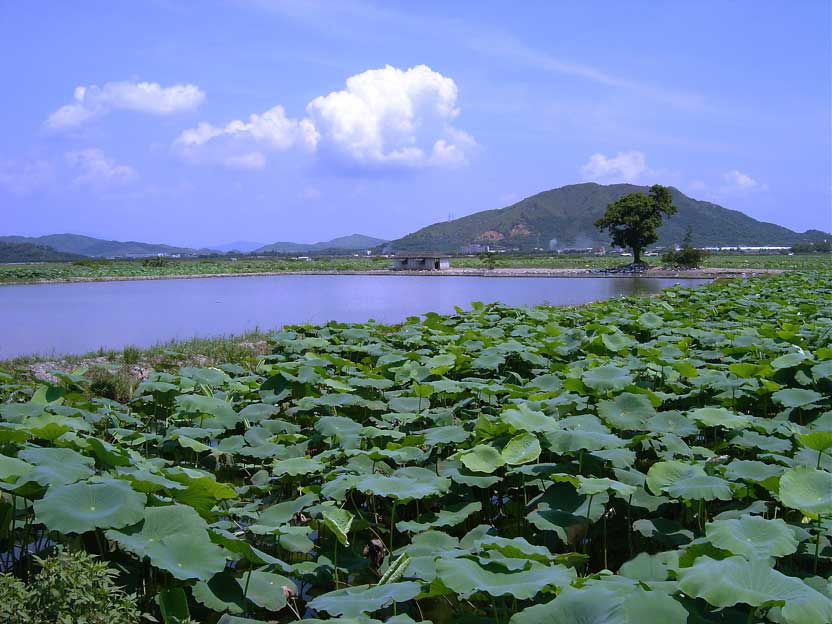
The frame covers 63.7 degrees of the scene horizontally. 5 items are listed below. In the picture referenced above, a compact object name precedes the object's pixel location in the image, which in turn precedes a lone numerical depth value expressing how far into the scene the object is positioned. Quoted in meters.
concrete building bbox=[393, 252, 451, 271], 55.28
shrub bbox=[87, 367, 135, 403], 7.11
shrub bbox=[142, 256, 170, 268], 61.94
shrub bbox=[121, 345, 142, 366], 8.73
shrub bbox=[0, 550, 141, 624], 2.05
